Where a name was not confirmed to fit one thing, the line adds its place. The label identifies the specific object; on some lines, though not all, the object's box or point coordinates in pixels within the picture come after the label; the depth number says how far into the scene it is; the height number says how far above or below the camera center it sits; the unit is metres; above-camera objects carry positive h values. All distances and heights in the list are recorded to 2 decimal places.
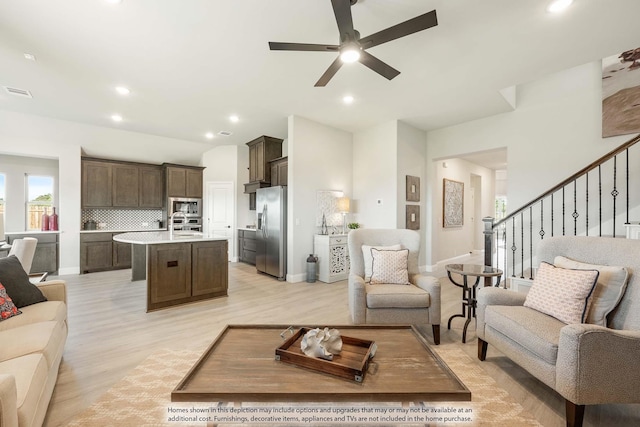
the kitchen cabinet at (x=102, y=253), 5.60 -0.87
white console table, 5.02 -0.81
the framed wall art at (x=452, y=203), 6.64 +0.27
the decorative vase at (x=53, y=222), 5.43 -0.21
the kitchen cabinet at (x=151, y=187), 6.50 +0.60
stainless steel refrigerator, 5.05 -0.35
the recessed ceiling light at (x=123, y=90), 3.88 +1.75
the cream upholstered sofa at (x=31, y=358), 1.05 -0.77
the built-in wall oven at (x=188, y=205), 6.72 +0.18
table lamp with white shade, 5.41 +0.16
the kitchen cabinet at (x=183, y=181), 6.57 +0.78
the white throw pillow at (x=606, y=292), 1.78 -0.51
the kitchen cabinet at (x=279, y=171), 5.72 +0.90
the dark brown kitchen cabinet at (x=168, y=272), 3.44 -0.78
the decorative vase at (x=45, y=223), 5.39 -0.23
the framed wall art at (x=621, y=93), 3.56 +1.63
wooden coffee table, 1.18 -0.78
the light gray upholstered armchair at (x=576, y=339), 1.47 -0.75
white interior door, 7.05 +0.06
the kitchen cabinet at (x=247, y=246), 6.55 -0.82
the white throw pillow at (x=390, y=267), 2.82 -0.56
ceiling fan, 2.00 +1.40
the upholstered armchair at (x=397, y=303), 2.53 -0.82
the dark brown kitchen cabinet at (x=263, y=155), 6.32 +1.37
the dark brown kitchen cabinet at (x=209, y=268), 3.82 -0.79
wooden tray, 1.30 -0.75
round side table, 2.62 -0.57
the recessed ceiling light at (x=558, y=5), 2.30 +1.78
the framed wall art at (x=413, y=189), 5.49 +0.51
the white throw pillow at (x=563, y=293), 1.79 -0.55
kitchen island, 3.45 -0.74
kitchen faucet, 3.87 -0.26
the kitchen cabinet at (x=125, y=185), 6.13 +0.61
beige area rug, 1.60 -1.22
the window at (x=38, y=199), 5.63 +0.26
